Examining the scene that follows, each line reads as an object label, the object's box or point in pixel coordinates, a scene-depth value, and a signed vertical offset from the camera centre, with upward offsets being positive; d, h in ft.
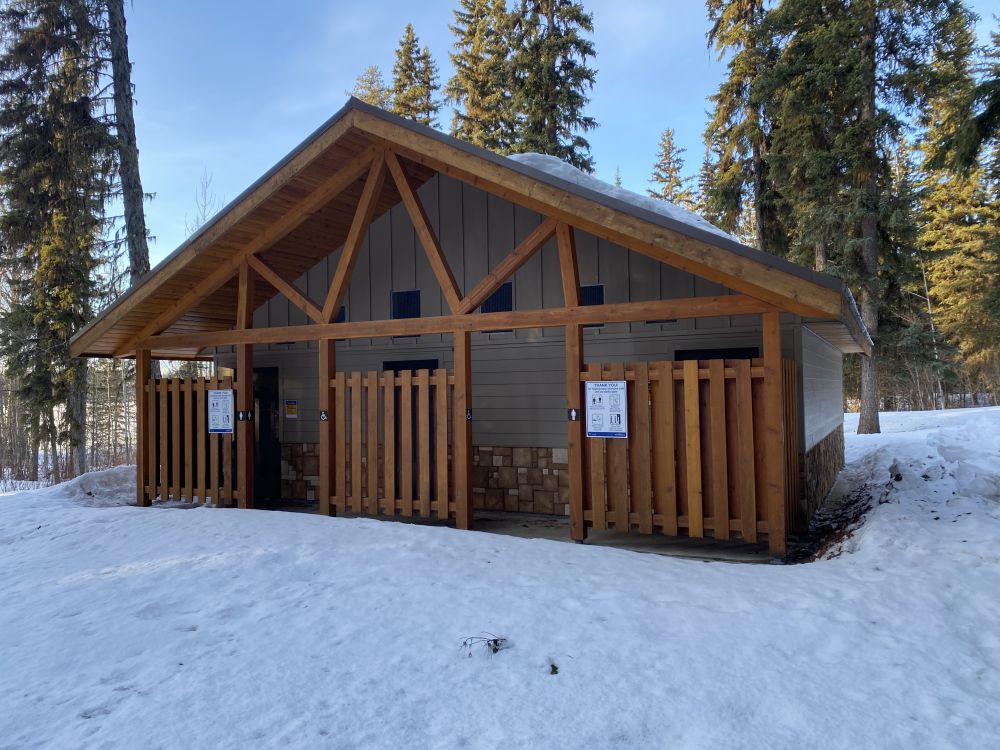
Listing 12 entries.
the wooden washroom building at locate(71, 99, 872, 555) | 18.58 +2.09
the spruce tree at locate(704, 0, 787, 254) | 62.95 +28.69
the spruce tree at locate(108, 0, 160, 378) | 45.78 +19.76
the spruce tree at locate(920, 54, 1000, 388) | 78.70 +18.26
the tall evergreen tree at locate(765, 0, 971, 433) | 52.95 +27.66
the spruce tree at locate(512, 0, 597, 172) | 62.95 +35.11
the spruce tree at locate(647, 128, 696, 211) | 133.28 +50.18
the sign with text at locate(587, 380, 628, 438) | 19.82 -0.63
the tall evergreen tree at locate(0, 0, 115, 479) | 45.19 +17.67
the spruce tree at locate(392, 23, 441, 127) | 91.30 +49.94
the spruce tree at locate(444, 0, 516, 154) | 70.90 +41.54
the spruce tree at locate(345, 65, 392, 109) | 107.45 +58.90
